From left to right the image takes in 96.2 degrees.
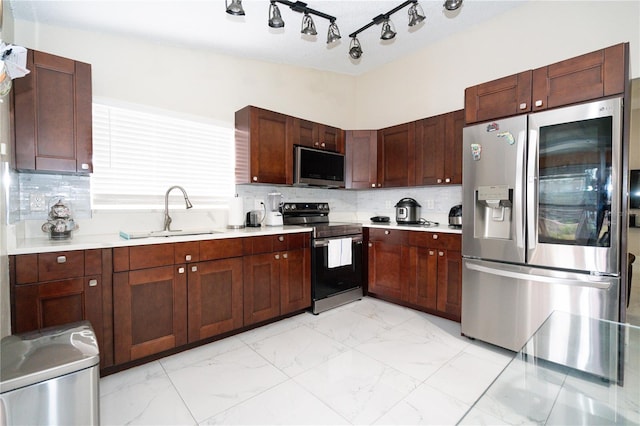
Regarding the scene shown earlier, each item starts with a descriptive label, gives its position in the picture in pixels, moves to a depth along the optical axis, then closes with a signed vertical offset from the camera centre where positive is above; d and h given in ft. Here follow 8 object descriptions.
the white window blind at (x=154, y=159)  8.13 +1.48
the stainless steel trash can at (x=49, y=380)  3.67 -2.34
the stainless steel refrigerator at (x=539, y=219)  6.13 -0.33
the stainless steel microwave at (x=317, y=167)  10.93 +1.54
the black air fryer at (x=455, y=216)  9.88 -0.36
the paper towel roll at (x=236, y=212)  9.99 -0.22
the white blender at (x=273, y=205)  10.79 +0.03
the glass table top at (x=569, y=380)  3.70 -2.70
